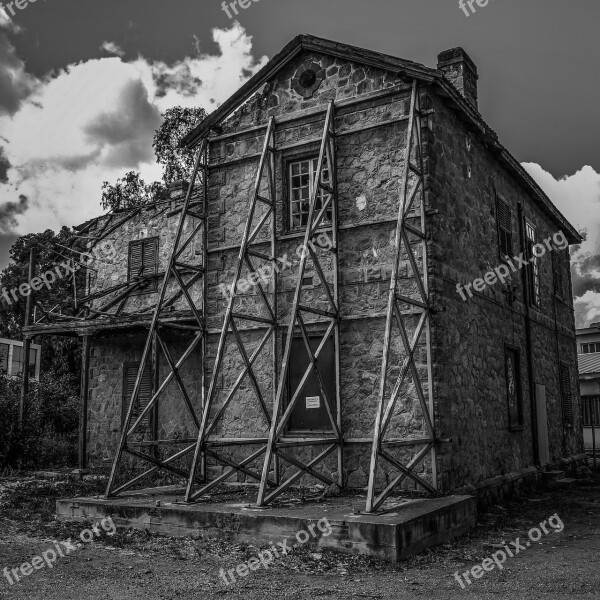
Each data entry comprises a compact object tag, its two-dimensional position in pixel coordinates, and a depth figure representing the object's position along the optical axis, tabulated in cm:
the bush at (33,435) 1638
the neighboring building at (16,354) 3193
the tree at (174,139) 2898
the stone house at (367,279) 1041
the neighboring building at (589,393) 2516
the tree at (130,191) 2959
